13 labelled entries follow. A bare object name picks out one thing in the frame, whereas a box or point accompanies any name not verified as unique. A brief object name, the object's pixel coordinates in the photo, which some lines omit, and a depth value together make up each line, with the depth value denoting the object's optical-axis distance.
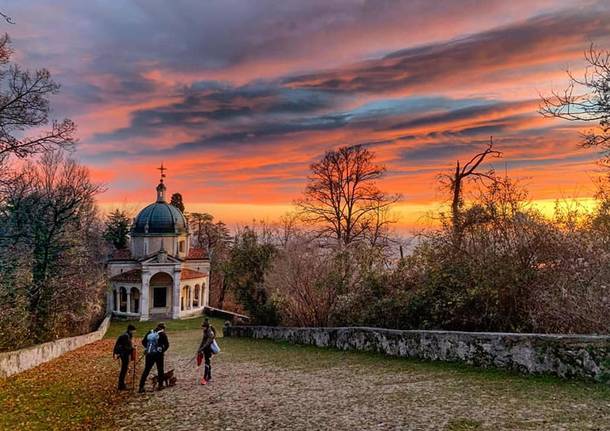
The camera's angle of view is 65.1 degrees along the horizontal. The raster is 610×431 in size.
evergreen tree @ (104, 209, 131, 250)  69.38
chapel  51.72
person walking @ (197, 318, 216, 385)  13.95
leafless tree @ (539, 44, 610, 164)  12.09
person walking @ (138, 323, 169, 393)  13.15
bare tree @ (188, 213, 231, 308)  70.31
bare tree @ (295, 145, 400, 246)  37.31
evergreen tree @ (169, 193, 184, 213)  68.12
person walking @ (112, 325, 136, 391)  13.73
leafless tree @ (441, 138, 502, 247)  22.10
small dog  13.68
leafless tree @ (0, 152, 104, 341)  25.50
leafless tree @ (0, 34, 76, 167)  16.44
